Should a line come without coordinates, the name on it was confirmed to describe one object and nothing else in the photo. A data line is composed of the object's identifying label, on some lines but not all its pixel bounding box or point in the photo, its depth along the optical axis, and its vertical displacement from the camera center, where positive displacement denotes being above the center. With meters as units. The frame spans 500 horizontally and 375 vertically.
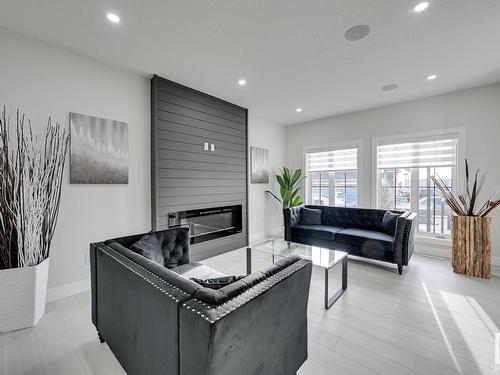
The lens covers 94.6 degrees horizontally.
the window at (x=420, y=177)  3.89 +0.12
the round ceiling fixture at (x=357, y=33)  2.18 +1.48
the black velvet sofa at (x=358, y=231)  3.14 -0.78
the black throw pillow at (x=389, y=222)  3.59 -0.61
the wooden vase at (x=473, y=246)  3.00 -0.83
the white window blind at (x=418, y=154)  3.85 +0.53
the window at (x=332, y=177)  4.87 +0.15
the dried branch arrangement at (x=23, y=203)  1.97 -0.17
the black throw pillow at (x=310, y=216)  4.42 -0.62
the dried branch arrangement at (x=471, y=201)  3.08 -0.25
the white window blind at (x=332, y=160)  4.85 +0.53
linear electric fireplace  3.50 -0.63
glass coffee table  2.48 -0.89
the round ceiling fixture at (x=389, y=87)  3.47 +1.49
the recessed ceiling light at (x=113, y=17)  2.03 +1.49
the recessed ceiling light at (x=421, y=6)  1.89 +1.48
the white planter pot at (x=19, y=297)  1.91 -0.96
